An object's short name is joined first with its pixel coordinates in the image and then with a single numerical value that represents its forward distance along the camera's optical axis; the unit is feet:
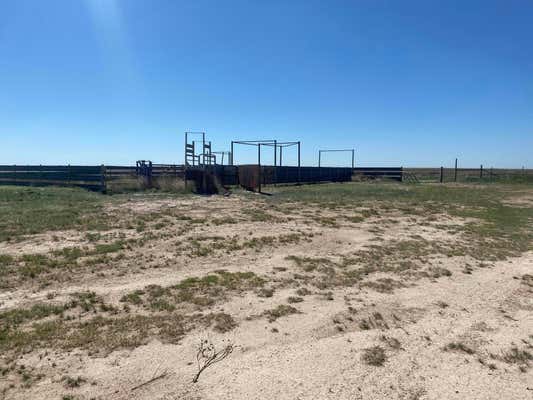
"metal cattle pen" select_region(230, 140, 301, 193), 69.67
